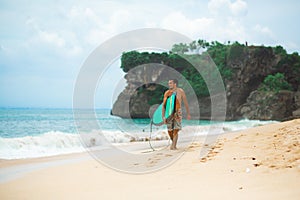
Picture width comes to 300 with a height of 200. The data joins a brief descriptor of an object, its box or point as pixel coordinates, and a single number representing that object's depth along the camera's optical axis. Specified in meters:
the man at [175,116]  6.82
